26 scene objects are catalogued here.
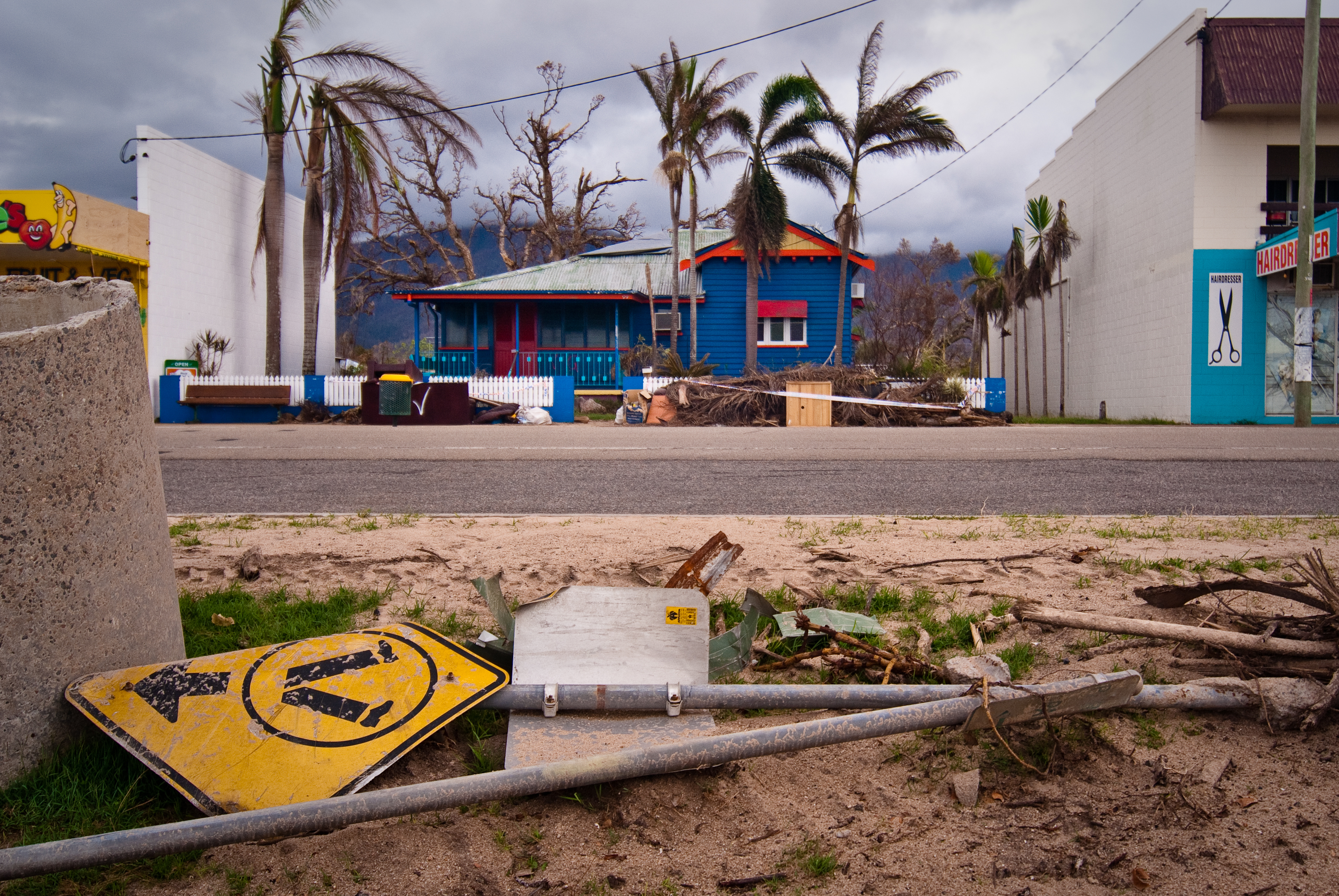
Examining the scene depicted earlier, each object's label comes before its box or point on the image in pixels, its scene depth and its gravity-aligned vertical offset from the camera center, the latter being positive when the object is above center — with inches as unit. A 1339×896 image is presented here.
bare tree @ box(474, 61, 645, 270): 1562.5 +397.9
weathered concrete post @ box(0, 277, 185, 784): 77.5 -10.2
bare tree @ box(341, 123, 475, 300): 1572.3 +327.8
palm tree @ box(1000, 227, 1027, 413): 1090.7 +197.7
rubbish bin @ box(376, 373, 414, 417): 671.1 +17.9
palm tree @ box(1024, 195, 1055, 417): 1022.4 +202.6
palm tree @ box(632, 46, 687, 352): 956.6 +364.8
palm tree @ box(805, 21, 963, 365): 963.3 +346.8
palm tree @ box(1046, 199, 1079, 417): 987.9 +217.0
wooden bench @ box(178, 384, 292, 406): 759.7 +21.6
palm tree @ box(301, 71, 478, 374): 813.9 +289.2
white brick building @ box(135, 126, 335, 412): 792.9 +178.8
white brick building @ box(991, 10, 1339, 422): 727.7 +216.3
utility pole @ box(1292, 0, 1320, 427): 594.2 +145.3
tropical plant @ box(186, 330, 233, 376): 851.4 +72.5
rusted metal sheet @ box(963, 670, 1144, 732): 87.1 -30.3
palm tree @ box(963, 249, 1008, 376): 1237.7 +196.9
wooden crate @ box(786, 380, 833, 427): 661.3 +4.3
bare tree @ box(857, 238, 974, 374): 1828.2 +268.6
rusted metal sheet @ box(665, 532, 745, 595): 123.0 -22.7
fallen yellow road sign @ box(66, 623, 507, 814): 78.9 -30.8
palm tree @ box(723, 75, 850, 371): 946.7 +299.7
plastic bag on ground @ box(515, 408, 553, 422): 703.7 +2.5
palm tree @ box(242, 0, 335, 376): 805.2 +284.7
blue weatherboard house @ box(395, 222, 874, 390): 1016.2 +134.7
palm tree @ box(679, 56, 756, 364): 963.3 +351.7
